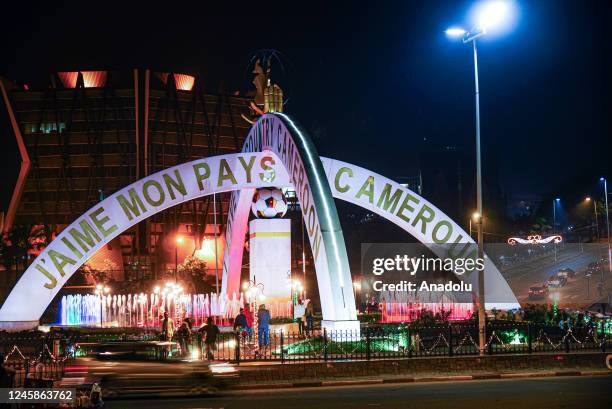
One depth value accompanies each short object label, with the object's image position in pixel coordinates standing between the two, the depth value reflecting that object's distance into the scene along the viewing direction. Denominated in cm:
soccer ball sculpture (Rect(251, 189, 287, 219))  3725
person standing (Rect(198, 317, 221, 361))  2256
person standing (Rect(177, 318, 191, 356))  2409
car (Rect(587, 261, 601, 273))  4651
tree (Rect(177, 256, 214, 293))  6700
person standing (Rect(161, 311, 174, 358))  2606
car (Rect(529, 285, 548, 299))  4369
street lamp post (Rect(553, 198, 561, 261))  9269
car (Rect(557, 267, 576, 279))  4462
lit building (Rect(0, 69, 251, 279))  9456
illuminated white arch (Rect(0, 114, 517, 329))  2935
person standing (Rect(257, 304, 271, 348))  2552
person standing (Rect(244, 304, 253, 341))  2756
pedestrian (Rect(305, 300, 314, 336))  3027
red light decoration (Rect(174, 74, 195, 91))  10154
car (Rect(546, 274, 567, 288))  4381
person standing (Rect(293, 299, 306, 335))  3402
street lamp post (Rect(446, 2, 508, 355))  2350
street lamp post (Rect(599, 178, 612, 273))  4698
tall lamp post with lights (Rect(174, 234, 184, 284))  7248
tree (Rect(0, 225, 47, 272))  7425
